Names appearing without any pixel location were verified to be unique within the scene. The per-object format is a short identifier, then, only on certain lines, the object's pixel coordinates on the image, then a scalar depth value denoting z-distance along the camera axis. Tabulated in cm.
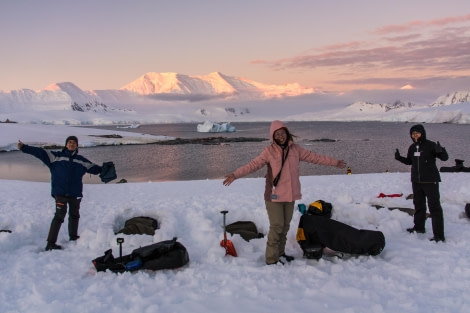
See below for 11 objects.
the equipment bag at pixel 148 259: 556
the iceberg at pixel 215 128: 11938
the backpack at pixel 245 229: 774
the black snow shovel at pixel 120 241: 581
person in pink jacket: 557
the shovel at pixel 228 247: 626
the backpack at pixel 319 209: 698
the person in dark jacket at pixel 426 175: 669
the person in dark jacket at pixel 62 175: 670
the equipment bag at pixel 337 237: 591
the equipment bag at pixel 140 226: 773
